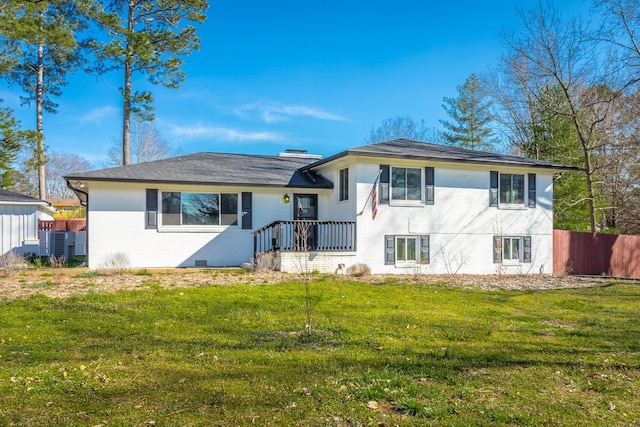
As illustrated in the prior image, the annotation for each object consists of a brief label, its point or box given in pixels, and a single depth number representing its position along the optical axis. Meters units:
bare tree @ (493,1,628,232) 18.75
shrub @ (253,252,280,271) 12.47
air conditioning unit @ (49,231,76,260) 16.06
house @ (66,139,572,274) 13.20
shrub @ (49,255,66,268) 12.52
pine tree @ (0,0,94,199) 18.22
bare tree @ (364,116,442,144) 35.60
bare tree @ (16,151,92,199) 41.25
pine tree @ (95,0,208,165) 19.80
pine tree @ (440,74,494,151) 30.73
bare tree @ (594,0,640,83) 15.49
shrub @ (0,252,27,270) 12.22
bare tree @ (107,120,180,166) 32.69
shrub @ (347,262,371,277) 12.70
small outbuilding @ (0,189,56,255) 16.48
